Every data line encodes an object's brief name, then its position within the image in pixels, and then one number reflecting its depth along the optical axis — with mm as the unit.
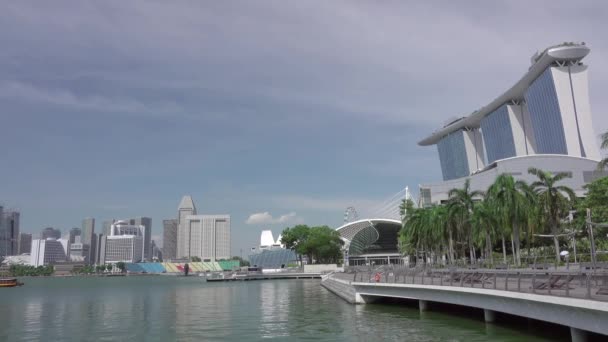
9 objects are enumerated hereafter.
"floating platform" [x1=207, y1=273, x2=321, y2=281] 129875
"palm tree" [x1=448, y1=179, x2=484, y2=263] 65438
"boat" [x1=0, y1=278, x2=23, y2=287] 123356
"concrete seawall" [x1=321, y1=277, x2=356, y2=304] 48531
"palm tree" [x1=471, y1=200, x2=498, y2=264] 58994
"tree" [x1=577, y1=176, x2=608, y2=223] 56719
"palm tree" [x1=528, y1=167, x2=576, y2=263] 53875
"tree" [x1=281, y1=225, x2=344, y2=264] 147750
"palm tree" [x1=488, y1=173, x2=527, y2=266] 52500
